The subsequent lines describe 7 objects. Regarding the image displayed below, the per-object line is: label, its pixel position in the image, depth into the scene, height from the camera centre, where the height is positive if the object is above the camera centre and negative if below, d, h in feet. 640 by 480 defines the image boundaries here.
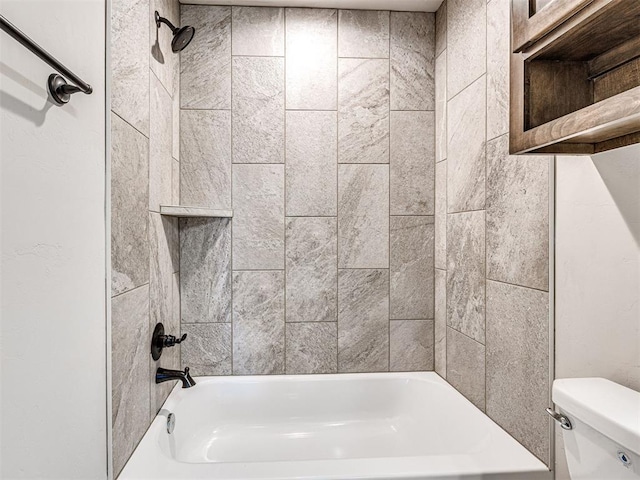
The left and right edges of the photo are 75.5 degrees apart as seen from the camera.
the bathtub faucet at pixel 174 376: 5.51 -1.90
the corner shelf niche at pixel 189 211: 5.72 +0.37
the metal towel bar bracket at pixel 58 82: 2.41 +1.08
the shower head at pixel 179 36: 5.86 +2.89
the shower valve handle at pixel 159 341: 5.37 -1.41
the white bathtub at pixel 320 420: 5.68 -2.89
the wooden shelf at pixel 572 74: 2.86 +1.35
